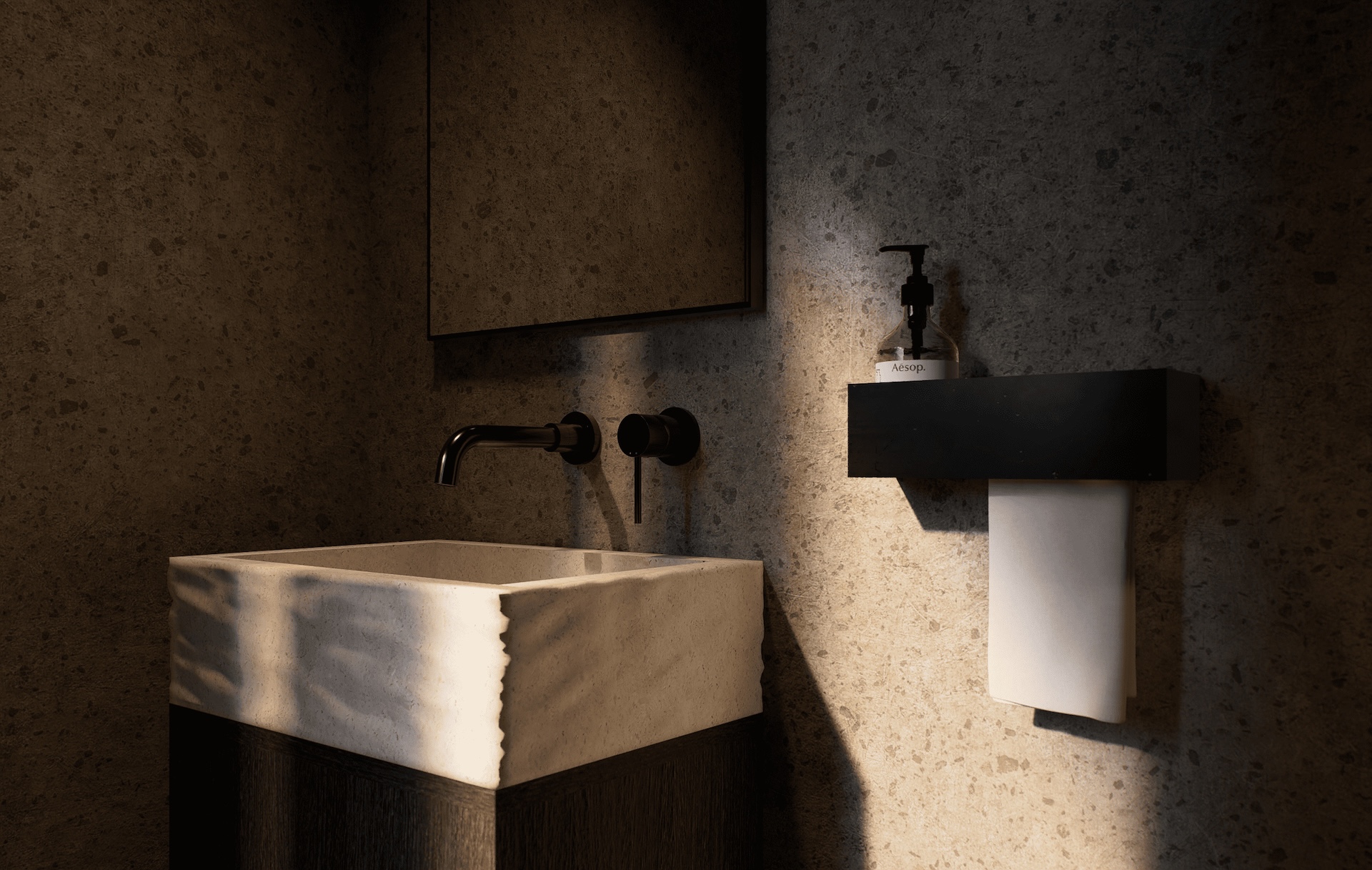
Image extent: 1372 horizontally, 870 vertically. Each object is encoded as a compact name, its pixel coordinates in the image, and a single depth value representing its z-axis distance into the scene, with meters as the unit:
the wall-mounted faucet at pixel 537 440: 1.11
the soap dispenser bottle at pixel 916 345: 0.99
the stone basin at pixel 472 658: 0.88
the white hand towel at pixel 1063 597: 0.88
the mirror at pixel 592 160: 1.20
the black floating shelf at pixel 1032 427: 0.81
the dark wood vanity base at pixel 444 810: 0.90
